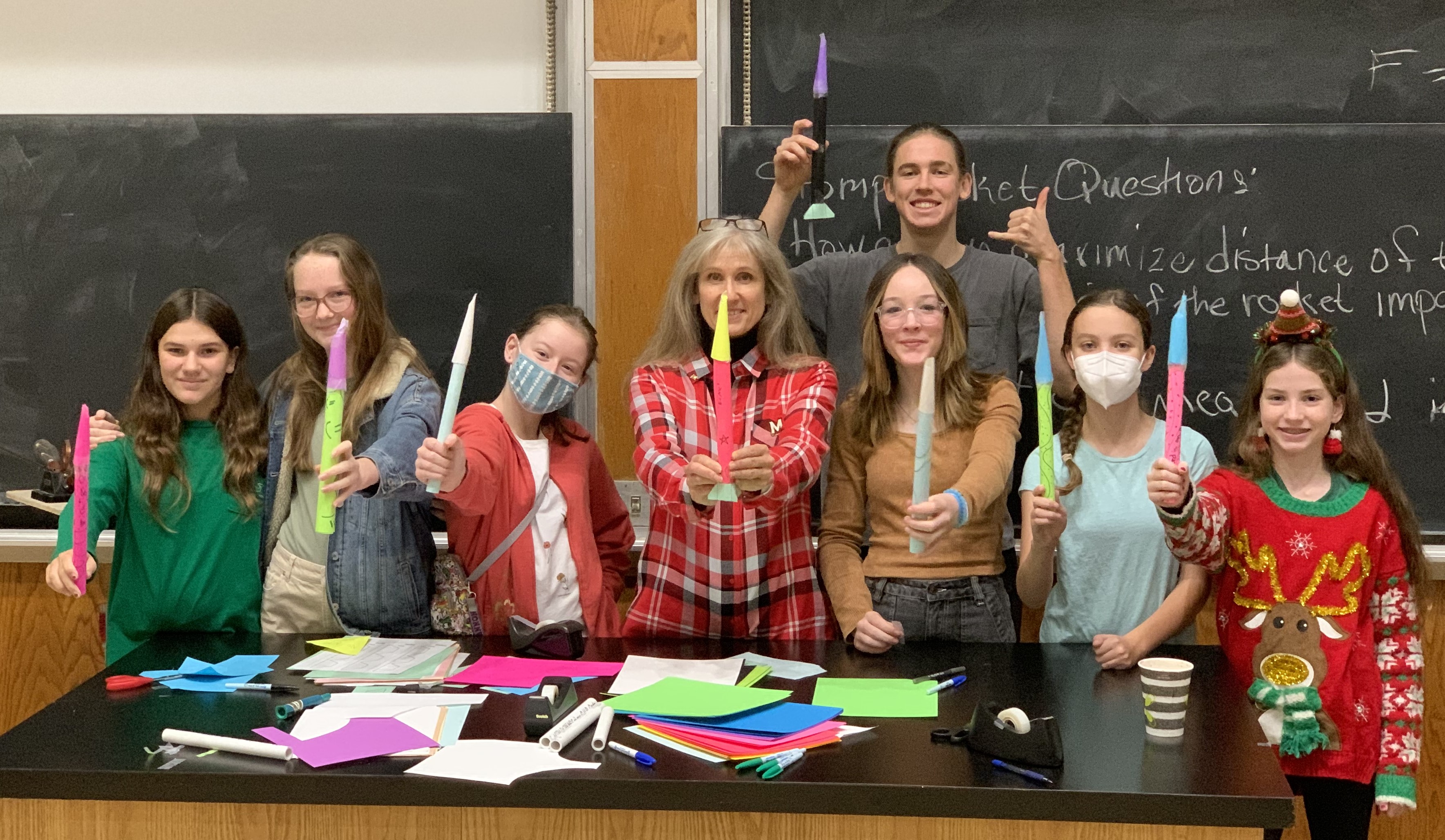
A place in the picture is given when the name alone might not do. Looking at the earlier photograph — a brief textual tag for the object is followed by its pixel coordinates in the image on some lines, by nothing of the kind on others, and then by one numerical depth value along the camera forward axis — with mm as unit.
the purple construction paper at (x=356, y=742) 1829
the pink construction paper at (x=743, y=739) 1850
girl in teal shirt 2551
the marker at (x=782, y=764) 1755
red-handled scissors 2158
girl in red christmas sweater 2434
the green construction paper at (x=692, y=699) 1975
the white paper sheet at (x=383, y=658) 2268
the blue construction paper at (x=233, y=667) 2227
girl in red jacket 2613
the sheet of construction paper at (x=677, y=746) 1826
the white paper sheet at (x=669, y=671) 2170
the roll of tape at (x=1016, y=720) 1824
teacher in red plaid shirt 2605
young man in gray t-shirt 3051
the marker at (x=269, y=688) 2141
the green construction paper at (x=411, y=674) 2213
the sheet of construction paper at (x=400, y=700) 2066
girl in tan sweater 2600
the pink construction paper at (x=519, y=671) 2195
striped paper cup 1856
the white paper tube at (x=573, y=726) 1862
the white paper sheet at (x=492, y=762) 1769
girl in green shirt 2600
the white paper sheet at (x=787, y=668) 2236
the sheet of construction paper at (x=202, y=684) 2162
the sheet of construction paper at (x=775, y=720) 1902
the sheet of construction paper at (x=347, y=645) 2395
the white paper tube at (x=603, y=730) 1859
